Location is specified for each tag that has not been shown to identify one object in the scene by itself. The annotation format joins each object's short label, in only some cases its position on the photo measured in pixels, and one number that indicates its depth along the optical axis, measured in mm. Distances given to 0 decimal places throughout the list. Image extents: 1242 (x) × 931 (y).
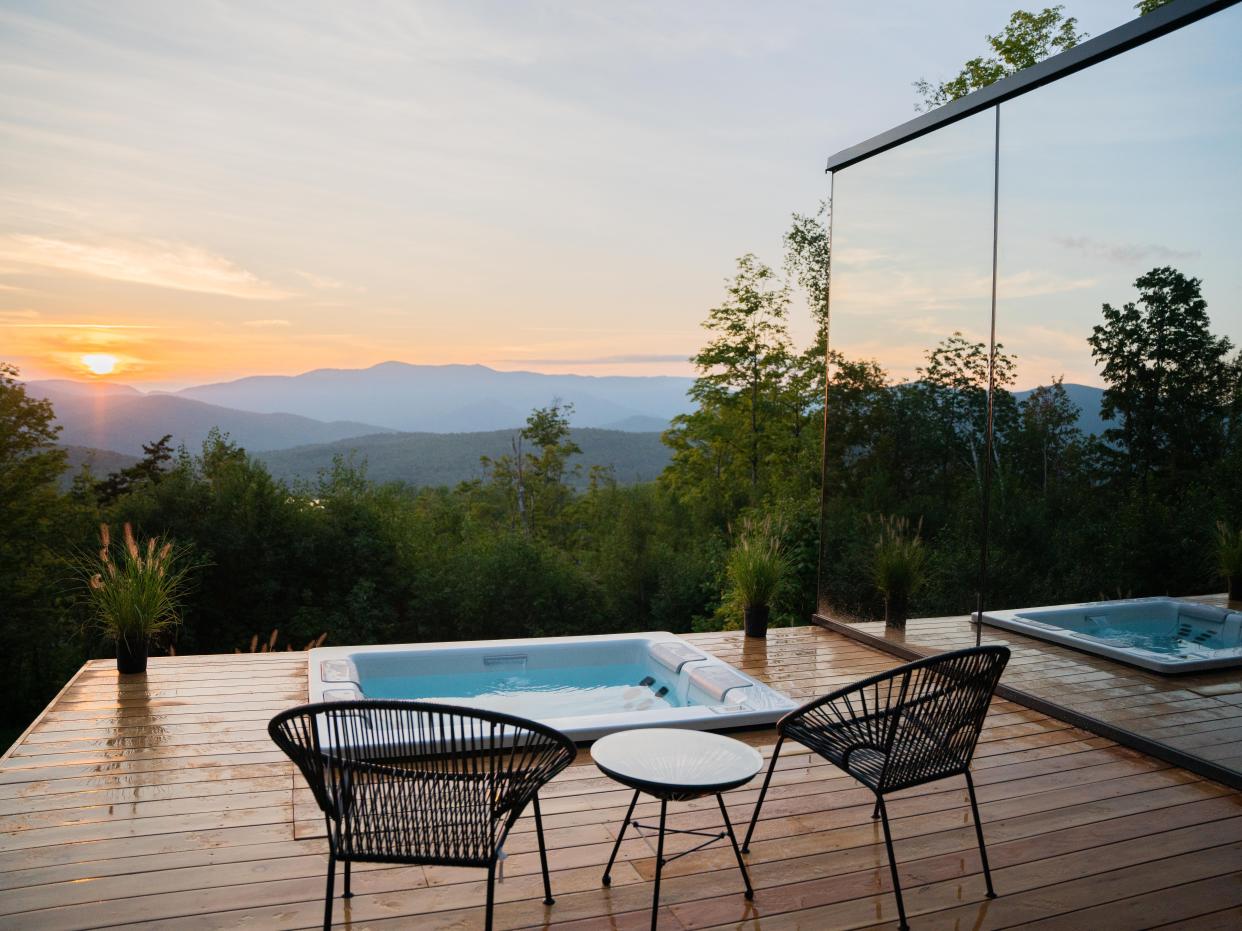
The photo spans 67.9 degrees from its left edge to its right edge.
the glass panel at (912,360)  5332
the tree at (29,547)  11781
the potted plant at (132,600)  4992
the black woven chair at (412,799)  2367
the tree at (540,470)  22469
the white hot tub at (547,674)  5105
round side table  2580
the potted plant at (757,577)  6289
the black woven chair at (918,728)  2781
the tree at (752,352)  14406
